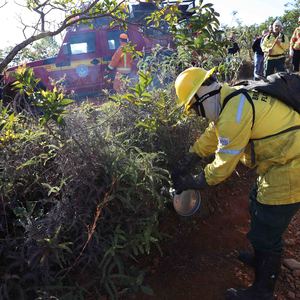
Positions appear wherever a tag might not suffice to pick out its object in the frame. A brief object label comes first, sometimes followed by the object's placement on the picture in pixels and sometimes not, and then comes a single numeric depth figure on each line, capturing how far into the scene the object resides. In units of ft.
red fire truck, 28.73
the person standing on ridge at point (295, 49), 28.12
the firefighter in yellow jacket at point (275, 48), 24.70
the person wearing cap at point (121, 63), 24.71
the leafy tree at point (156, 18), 8.45
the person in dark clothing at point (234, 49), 27.70
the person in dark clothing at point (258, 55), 27.91
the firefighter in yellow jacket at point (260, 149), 6.72
